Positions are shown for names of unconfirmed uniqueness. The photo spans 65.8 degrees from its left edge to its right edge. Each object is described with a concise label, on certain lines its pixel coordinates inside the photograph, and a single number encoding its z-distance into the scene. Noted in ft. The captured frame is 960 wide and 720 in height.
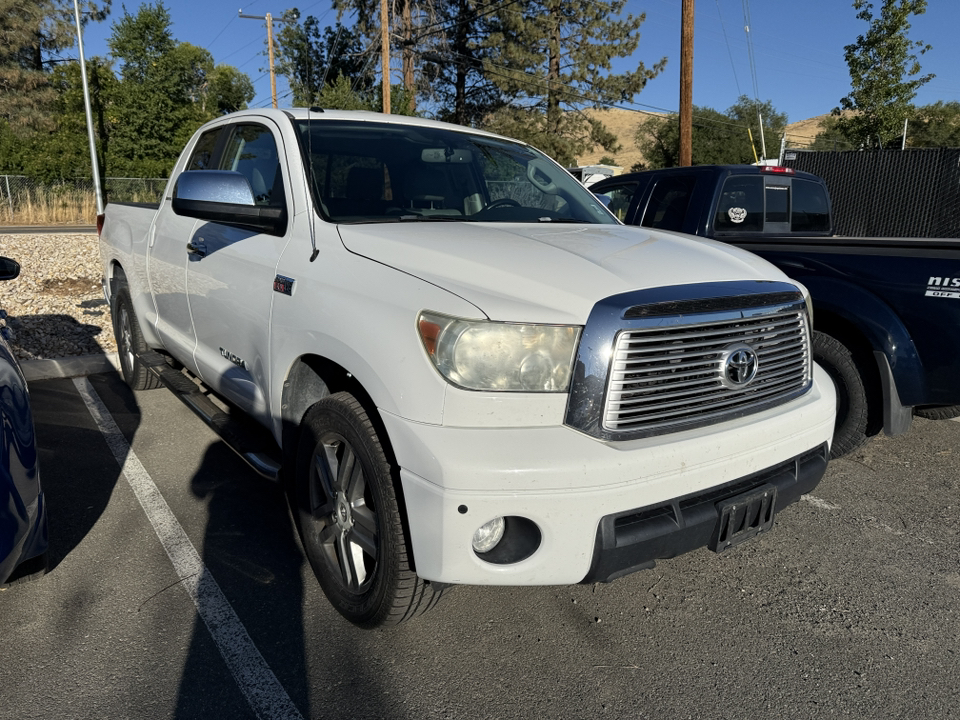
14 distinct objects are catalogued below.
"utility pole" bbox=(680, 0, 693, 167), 48.14
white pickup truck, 7.21
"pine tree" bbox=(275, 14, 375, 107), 111.45
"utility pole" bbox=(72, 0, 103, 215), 81.56
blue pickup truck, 12.21
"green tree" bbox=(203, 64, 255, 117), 160.25
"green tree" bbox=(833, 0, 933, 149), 65.21
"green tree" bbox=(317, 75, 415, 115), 83.30
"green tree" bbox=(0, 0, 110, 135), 122.42
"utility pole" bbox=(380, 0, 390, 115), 72.59
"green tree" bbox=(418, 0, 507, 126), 106.83
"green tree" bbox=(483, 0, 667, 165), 103.30
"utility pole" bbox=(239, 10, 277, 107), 118.18
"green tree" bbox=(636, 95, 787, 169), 171.12
